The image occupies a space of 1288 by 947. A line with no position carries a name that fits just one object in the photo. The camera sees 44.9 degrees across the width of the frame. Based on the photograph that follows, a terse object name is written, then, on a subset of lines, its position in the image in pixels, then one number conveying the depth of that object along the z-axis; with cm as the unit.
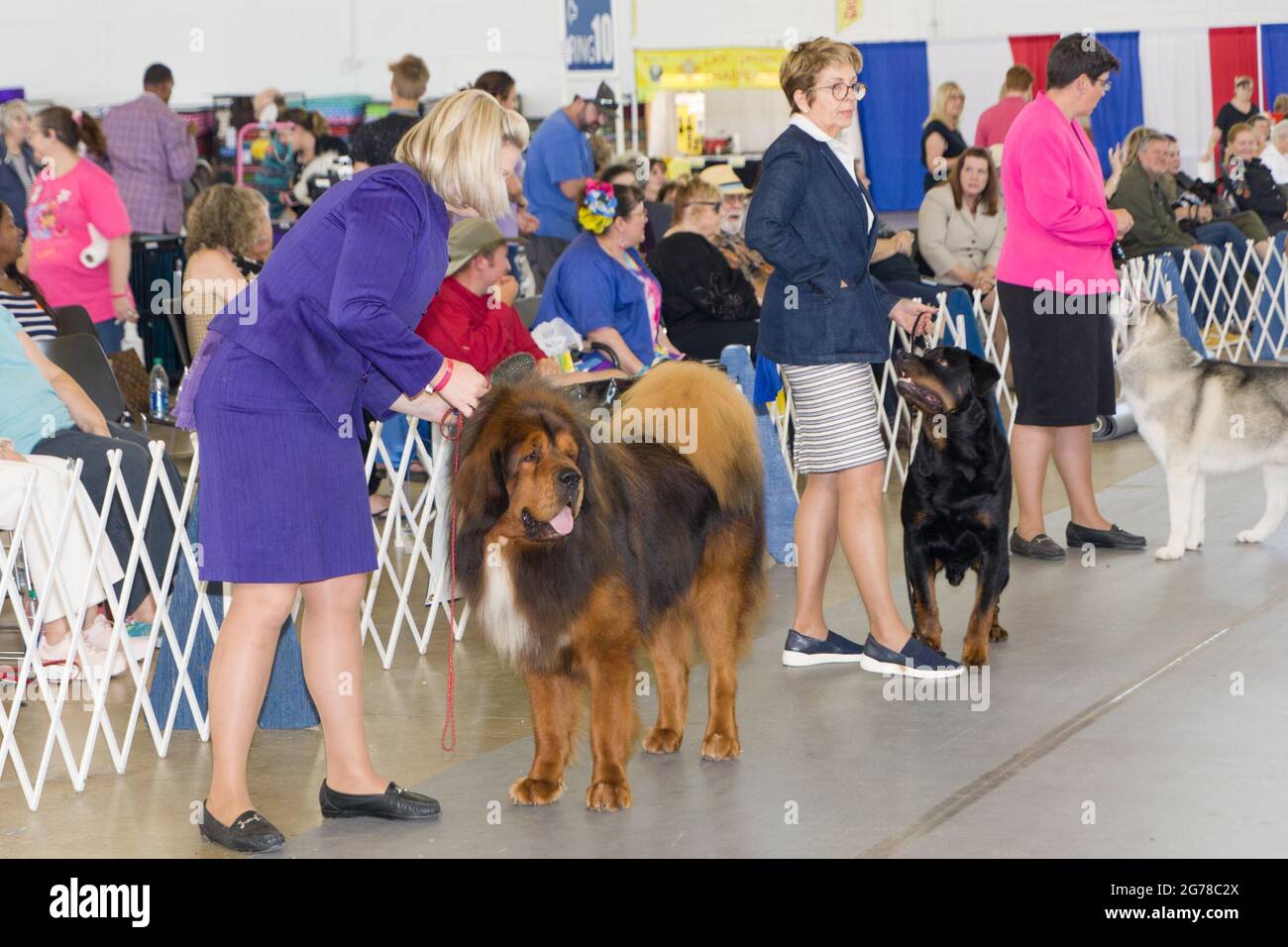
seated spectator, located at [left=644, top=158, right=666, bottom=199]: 1063
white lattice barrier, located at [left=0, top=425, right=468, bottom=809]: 361
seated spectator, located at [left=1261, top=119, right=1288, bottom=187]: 1217
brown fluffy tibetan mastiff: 302
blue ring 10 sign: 1260
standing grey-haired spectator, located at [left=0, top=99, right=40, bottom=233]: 957
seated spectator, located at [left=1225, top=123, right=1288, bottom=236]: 1145
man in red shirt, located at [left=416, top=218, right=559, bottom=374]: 517
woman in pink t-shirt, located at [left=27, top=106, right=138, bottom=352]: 649
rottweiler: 428
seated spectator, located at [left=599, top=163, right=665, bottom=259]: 691
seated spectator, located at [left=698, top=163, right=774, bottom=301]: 739
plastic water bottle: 669
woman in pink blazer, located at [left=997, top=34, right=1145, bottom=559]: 512
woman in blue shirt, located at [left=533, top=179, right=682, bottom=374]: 600
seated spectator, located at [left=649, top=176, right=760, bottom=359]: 688
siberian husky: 543
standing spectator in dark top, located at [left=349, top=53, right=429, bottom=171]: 673
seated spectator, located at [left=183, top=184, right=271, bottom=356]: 595
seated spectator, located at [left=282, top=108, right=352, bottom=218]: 940
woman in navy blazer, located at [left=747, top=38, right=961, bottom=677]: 397
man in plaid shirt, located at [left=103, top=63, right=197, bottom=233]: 952
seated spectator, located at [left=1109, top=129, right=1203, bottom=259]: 967
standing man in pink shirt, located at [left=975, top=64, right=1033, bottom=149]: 1121
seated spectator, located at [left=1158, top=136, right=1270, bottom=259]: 1073
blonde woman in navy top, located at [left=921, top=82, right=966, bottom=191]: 974
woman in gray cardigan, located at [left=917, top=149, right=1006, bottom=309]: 852
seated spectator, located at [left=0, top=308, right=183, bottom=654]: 443
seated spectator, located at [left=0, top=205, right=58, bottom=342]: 539
